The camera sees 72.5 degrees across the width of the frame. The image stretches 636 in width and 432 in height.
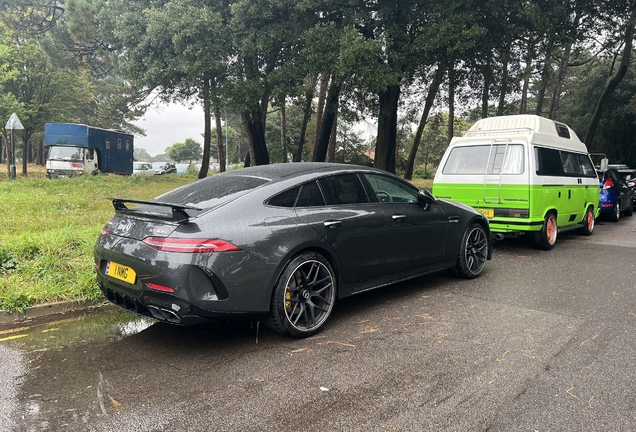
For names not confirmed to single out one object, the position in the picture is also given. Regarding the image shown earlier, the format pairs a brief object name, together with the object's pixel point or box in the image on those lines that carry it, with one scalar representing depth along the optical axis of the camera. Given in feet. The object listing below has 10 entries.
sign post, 50.26
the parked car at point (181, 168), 184.34
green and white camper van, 24.03
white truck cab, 73.92
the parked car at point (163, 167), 151.07
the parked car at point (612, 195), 39.50
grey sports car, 10.75
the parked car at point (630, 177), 48.49
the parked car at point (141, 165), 144.64
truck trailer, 74.95
